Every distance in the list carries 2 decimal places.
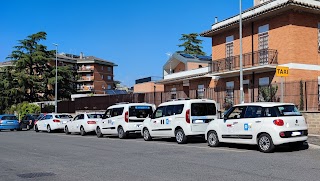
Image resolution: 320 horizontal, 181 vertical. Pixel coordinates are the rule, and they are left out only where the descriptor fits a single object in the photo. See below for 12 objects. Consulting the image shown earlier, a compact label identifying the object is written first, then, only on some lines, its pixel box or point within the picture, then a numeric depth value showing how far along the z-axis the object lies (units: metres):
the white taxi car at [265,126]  12.46
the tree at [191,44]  65.94
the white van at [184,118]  16.25
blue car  32.58
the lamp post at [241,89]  20.14
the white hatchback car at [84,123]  24.31
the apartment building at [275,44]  25.03
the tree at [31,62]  60.69
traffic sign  17.04
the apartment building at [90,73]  89.40
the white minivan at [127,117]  20.19
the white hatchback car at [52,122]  28.73
